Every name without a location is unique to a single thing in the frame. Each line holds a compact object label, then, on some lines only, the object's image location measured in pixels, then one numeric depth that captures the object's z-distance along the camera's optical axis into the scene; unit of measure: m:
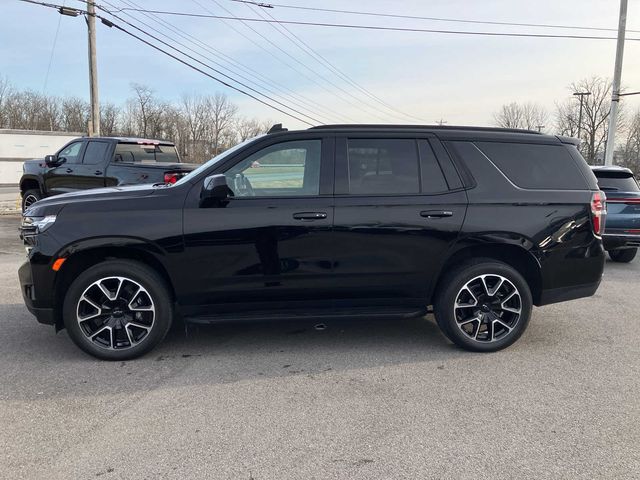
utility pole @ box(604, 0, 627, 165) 18.06
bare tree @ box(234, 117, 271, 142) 53.78
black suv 4.04
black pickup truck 9.63
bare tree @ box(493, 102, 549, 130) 72.14
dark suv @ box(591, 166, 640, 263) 7.98
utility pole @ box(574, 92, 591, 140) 59.67
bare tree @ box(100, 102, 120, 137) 59.83
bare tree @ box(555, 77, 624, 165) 62.43
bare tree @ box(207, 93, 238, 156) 59.73
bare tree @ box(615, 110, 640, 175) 63.16
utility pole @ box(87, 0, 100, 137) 18.03
